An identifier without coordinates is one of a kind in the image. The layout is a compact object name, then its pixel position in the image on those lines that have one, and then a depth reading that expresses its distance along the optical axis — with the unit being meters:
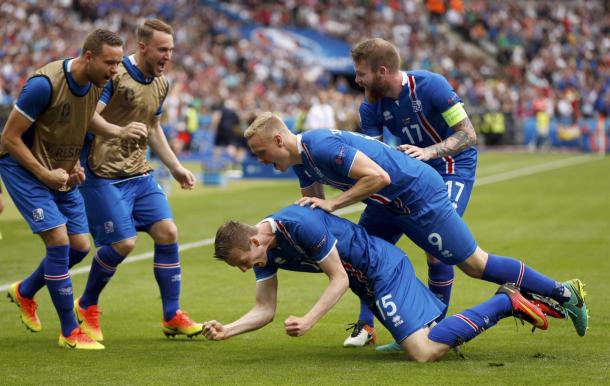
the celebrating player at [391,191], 14.03
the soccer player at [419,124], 15.76
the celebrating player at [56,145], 15.69
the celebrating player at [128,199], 17.34
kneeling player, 13.89
